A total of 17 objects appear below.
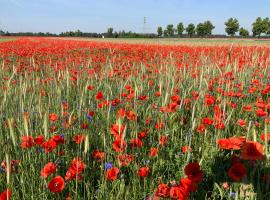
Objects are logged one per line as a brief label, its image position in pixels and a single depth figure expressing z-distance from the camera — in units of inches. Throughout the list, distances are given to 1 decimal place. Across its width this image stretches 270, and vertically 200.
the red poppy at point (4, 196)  51.2
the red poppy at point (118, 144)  69.9
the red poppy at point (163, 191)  55.9
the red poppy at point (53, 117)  90.4
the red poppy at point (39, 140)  70.7
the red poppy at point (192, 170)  53.9
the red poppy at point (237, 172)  51.7
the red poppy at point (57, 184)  59.7
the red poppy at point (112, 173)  63.7
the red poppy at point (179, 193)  50.8
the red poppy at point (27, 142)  69.8
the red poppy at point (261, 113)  94.6
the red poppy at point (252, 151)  50.2
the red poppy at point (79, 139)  81.1
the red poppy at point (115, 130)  72.6
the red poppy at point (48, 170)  62.7
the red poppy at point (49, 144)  70.4
